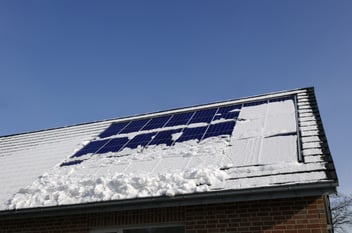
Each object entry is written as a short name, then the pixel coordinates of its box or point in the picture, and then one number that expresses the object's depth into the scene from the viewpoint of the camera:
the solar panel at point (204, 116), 10.47
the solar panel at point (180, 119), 10.79
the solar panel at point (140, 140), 9.60
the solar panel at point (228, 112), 10.23
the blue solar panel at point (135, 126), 11.26
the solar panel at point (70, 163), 9.30
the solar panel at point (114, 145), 9.67
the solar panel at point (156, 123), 11.01
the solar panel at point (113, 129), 11.35
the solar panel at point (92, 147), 9.97
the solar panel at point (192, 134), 9.12
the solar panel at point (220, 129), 8.95
